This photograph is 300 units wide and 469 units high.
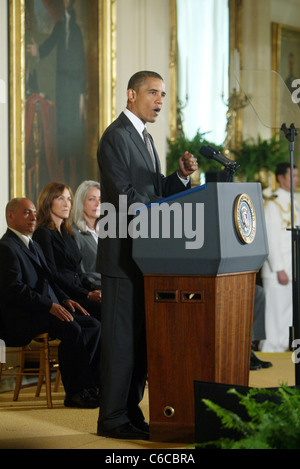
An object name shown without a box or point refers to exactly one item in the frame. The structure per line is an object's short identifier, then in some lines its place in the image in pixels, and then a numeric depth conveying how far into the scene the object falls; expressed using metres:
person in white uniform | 17.14
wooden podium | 7.25
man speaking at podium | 7.92
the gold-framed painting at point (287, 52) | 21.02
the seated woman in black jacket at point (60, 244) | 12.13
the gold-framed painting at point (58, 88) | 13.32
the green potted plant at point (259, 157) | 18.92
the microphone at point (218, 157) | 7.43
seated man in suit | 10.82
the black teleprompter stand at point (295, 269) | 8.12
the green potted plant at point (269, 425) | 4.43
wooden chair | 10.87
